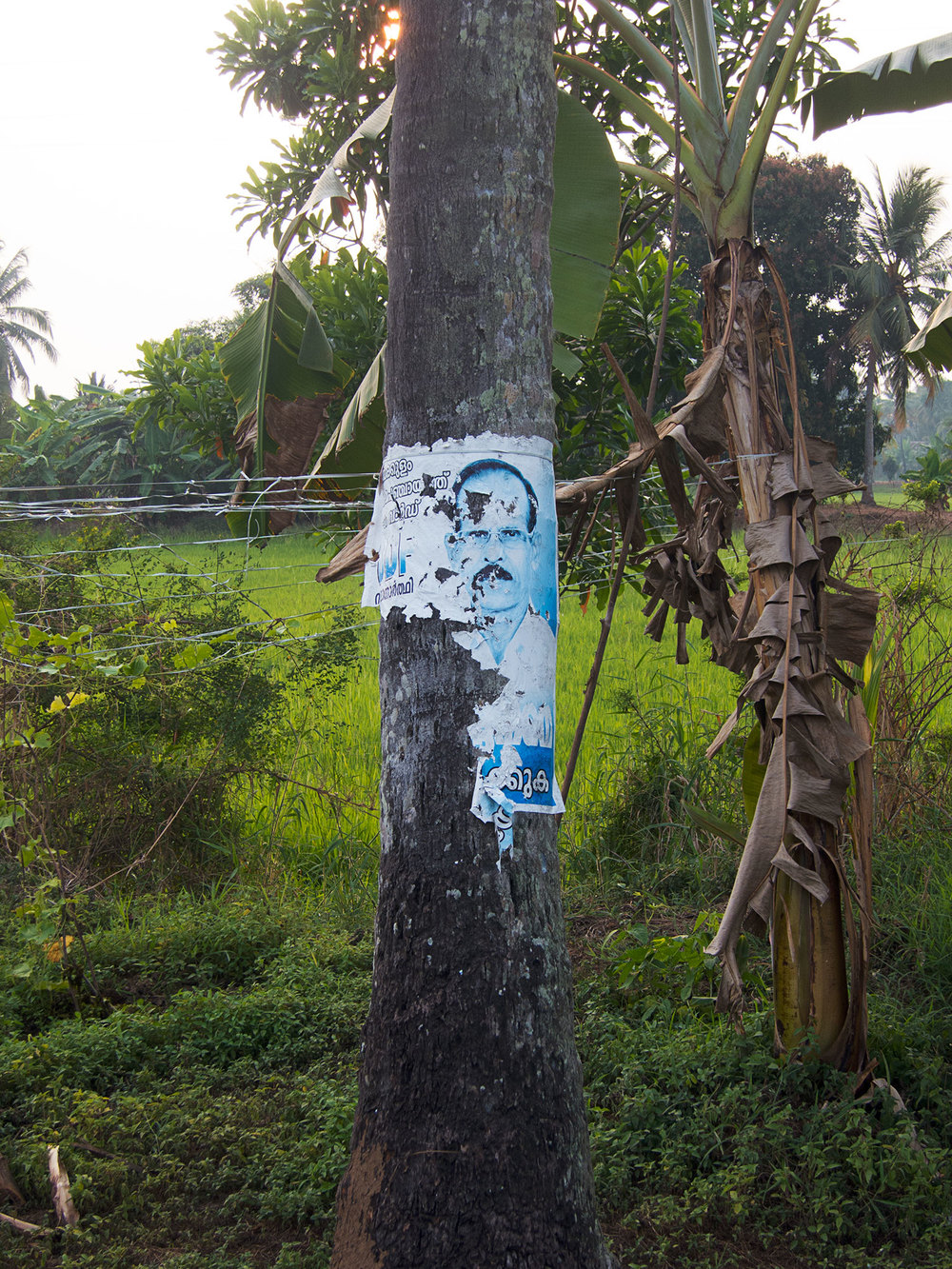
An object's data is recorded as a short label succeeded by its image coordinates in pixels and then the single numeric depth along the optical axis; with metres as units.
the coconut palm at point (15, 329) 35.62
